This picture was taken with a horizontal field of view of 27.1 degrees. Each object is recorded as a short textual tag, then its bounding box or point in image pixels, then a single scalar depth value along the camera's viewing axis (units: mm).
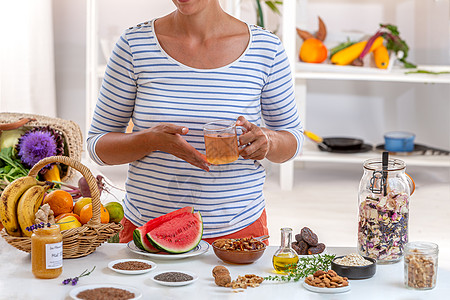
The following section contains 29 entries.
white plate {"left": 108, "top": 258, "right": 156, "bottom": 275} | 2211
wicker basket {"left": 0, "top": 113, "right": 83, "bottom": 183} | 3794
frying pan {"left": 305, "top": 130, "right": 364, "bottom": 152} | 5749
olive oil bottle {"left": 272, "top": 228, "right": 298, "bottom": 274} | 2230
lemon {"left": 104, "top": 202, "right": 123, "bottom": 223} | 2464
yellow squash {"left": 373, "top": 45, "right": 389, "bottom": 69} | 5503
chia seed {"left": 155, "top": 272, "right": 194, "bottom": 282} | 2165
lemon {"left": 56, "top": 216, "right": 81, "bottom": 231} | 2332
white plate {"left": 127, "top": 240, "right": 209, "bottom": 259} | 2310
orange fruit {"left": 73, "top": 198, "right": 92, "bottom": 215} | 2456
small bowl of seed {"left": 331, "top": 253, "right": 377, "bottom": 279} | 2195
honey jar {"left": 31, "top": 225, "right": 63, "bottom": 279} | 2164
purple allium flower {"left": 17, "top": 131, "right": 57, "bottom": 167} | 3522
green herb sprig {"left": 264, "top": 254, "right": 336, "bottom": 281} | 2197
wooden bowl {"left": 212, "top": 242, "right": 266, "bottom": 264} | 2274
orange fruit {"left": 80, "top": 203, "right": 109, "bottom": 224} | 2397
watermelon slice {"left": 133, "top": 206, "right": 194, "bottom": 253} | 2344
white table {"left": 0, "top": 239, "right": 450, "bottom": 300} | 2109
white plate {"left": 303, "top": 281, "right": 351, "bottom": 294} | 2113
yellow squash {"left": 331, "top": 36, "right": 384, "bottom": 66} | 5508
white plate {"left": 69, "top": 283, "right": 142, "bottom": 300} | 2062
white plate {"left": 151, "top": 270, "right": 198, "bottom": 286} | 2145
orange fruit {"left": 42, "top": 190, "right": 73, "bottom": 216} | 2433
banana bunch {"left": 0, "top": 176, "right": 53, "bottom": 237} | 2309
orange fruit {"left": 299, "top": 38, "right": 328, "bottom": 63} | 5517
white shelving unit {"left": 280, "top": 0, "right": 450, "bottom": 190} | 5371
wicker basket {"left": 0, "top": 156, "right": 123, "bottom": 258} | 2292
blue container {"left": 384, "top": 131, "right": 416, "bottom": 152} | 5636
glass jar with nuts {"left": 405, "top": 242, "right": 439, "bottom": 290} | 2128
